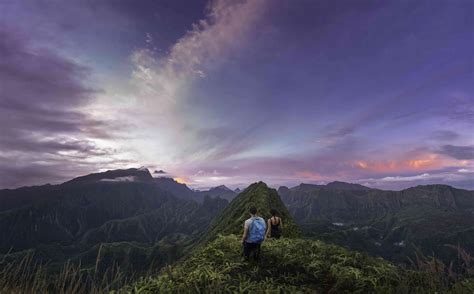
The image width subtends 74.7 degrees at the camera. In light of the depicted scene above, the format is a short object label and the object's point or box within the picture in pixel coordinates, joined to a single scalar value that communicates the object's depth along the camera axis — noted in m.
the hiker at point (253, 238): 12.04
